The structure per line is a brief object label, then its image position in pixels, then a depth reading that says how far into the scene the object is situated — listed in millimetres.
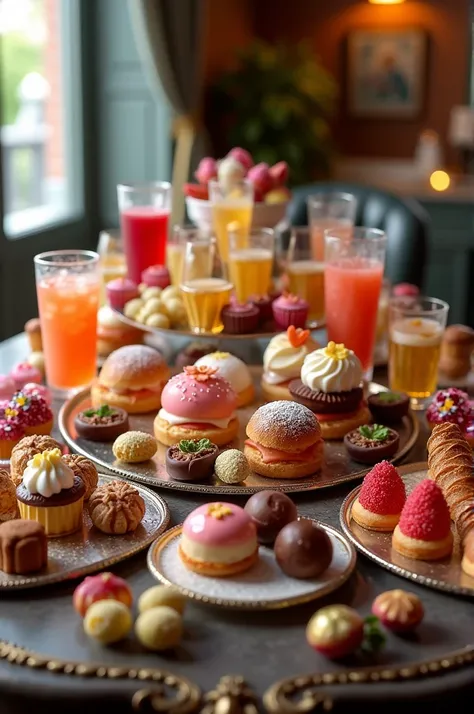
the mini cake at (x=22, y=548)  1117
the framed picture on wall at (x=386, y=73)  5344
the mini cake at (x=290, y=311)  1859
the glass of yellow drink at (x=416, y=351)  1812
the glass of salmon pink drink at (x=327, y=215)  2281
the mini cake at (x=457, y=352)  1952
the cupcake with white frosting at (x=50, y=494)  1218
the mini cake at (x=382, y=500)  1249
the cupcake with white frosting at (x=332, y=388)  1567
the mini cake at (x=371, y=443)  1482
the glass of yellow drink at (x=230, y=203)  2127
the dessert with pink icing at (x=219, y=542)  1123
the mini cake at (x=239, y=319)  1846
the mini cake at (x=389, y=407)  1653
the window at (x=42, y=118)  4320
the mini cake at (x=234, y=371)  1688
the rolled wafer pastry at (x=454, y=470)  1228
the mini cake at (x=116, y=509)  1229
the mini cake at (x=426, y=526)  1166
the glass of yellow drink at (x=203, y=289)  1863
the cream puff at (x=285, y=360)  1699
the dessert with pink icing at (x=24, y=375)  1843
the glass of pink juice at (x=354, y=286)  1865
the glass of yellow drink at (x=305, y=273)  2055
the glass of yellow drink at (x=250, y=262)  2008
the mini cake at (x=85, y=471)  1300
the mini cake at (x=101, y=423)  1566
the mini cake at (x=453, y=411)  1608
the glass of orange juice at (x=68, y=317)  1839
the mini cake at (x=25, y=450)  1351
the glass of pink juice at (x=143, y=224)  2160
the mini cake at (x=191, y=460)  1396
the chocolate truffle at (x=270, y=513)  1196
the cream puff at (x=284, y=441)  1409
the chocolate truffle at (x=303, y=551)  1110
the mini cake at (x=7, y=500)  1252
